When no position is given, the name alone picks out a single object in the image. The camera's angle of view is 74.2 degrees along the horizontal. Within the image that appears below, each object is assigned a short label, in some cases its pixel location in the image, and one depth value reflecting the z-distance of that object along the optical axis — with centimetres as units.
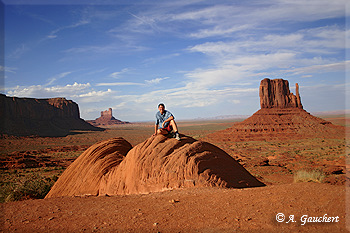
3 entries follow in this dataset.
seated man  831
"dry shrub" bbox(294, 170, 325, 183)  882
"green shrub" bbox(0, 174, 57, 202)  908
